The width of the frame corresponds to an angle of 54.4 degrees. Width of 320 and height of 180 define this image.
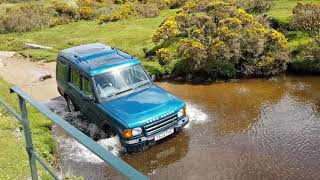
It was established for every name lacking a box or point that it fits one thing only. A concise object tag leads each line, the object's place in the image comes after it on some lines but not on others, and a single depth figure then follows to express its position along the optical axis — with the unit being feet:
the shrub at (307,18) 44.66
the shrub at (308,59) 43.45
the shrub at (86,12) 89.01
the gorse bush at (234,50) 43.80
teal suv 26.77
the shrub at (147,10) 81.22
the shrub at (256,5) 62.43
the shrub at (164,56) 47.66
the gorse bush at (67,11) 89.48
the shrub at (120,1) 105.26
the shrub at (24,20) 80.05
